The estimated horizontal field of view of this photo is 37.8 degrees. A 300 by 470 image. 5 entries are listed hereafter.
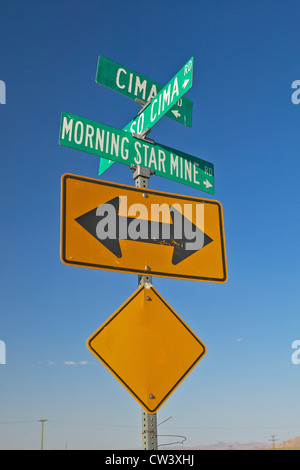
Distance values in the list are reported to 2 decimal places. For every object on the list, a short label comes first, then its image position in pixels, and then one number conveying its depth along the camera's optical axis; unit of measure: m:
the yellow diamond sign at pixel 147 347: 3.01
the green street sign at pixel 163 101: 4.39
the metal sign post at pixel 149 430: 3.08
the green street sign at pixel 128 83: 4.95
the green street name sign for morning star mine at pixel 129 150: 4.25
